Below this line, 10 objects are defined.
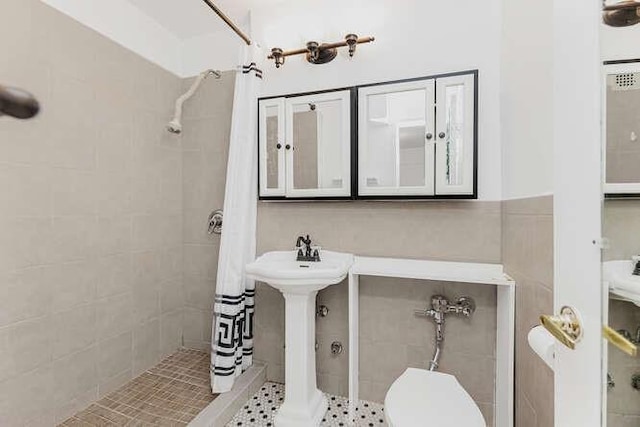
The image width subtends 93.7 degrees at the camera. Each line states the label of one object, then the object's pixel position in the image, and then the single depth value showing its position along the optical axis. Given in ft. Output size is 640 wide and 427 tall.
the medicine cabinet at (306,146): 5.66
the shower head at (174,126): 6.66
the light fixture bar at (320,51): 5.48
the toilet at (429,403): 3.53
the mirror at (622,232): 1.38
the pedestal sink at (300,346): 4.85
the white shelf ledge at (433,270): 4.51
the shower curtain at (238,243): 5.78
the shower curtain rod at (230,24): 4.82
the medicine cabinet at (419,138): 4.92
